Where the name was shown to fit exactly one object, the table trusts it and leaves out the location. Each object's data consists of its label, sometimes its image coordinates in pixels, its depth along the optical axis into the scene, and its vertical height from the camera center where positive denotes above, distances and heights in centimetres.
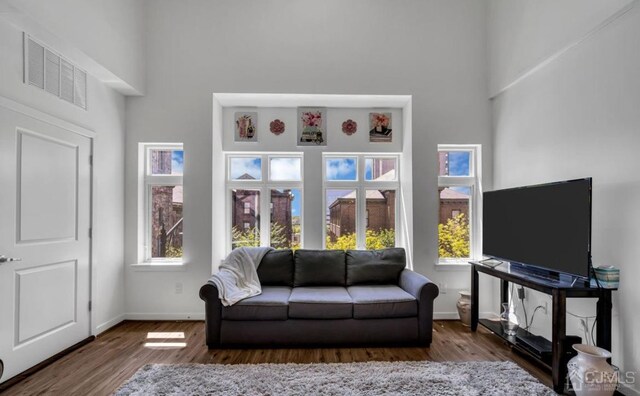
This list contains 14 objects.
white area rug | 238 -141
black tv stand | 236 -90
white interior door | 253 -37
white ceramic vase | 215 -116
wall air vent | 274 +114
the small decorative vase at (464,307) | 379 -127
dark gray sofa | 315 -117
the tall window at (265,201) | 445 -3
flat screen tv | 241 -22
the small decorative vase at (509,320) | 313 -126
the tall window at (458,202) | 431 -3
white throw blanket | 318 -82
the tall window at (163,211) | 423 -17
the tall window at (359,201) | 446 -3
